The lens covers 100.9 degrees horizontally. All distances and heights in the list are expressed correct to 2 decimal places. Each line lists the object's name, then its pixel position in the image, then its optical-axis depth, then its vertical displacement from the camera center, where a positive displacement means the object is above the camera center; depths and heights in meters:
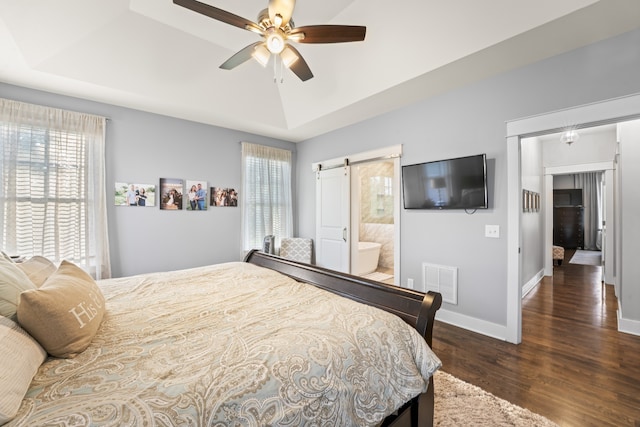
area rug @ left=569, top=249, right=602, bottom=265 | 6.32 -1.28
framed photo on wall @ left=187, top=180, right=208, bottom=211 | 4.02 +0.28
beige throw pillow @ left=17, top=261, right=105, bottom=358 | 1.01 -0.42
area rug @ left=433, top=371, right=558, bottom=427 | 1.65 -1.33
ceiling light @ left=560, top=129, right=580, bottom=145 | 3.08 +0.86
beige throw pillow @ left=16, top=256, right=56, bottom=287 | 1.46 -0.32
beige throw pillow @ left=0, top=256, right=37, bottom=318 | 1.05 -0.31
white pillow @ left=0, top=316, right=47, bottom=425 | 0.70 -0.47
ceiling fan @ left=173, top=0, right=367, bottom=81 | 1.82 +1.38
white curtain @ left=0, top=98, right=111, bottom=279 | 2.85 +0.34
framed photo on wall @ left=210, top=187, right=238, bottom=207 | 4.25 +0.26
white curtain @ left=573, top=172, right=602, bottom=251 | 8.02 +0.07
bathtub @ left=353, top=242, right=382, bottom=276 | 5.27 -0.95
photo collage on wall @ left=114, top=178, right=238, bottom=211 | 3.53 +0.27
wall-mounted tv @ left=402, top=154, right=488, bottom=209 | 2.84 +0.31
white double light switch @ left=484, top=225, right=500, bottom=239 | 2.79 -0.23
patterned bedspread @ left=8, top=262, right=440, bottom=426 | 0.79 -0.57
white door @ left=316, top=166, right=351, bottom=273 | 4.35 -0.12
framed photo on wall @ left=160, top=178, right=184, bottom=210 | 3.79 +0.30
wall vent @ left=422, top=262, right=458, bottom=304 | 3.10 -0.85
